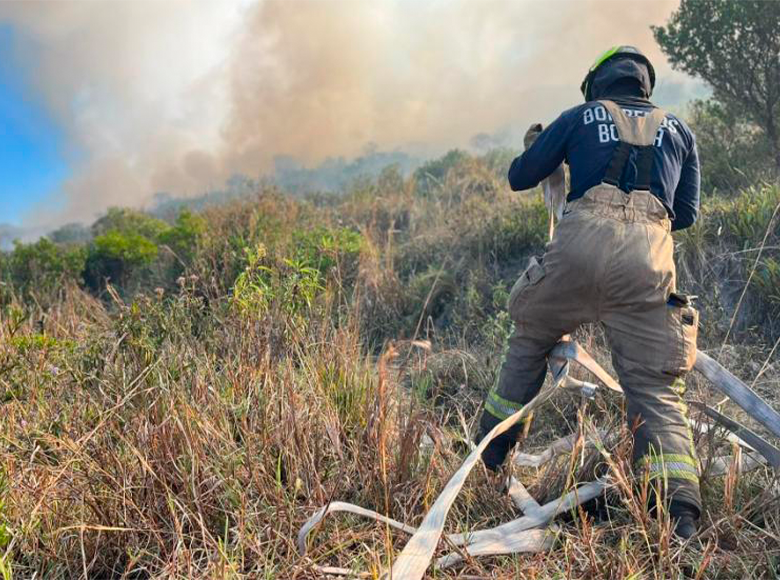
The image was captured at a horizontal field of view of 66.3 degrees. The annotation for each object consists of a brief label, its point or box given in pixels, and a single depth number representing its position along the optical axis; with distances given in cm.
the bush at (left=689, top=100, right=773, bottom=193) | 651
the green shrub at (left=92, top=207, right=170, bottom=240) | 932
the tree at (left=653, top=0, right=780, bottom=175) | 652
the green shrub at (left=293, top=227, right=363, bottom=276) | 572
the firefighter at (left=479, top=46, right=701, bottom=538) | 260
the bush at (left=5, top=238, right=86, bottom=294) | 751
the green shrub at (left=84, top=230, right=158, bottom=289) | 766
